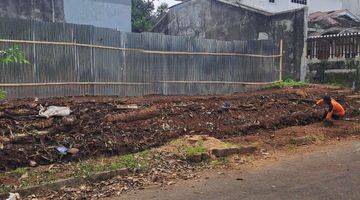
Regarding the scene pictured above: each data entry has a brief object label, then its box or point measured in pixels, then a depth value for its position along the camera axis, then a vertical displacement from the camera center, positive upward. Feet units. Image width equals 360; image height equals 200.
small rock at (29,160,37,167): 23.15 -4.97
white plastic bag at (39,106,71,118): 29.16 -2.81
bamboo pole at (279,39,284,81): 52.80 +1.14
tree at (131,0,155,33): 93.81 +13.30
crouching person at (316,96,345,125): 33.94 -3.23
